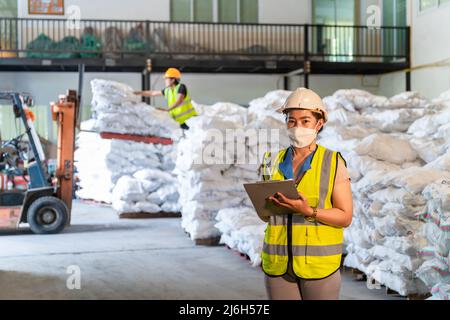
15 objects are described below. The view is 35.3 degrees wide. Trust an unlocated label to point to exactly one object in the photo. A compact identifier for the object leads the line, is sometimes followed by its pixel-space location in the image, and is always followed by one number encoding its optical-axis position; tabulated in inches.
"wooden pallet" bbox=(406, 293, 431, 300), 201.9
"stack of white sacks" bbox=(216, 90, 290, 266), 271.4
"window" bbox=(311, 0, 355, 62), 672.4
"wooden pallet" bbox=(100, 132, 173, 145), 452.8
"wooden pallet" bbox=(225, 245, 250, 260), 282.1
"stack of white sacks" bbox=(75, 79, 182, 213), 424.2
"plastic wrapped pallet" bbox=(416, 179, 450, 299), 177.8
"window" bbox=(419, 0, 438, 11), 581.3
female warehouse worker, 117.3
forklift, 357.7
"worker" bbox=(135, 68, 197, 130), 395.2
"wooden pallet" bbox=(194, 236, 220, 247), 321.4
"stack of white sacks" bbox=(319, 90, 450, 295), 202.1
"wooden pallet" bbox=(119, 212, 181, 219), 425.7
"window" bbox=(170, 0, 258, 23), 684.7
